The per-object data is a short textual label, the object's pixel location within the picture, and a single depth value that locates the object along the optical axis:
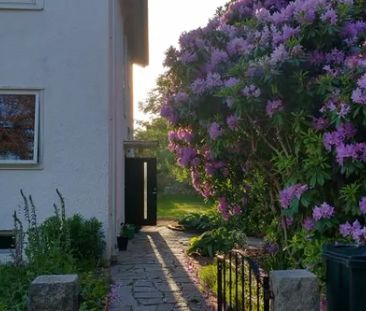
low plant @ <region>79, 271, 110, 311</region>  6.28
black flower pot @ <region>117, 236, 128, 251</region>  11.38
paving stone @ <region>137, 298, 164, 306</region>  6.65
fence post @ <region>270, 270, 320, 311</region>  3.83
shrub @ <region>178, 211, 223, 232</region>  14.83
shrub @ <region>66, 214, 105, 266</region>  8.68
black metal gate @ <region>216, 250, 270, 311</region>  5.21
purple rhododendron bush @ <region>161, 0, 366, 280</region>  4.95
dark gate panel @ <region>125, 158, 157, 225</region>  14.79
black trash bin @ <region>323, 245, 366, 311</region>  3.40
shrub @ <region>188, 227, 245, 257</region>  9.06
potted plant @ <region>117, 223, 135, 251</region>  11.40
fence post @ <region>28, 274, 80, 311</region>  3.76
